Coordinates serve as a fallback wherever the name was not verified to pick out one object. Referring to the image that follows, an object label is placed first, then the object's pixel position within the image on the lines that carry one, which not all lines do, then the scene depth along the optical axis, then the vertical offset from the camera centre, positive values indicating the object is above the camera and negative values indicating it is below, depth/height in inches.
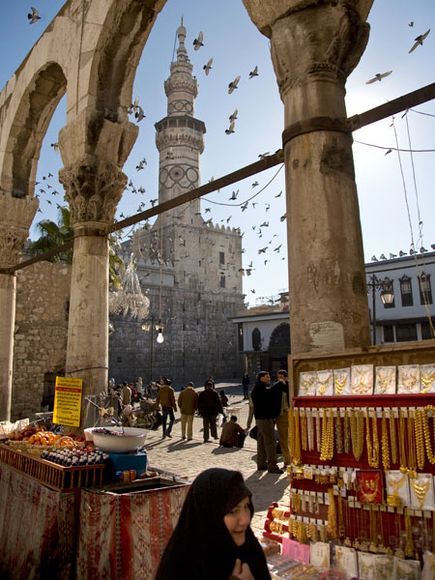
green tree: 622.5 +184.0
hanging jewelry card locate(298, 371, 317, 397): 102.6 -4.9
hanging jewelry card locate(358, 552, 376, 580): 87.3 -39.5
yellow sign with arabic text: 215.3 -15.7
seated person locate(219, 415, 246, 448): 351.6 -55.3
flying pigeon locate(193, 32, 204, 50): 455.1 +325.9
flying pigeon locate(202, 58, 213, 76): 455.2 +297.3
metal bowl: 149.3 -24.4
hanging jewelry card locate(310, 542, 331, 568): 94.5 -40.4
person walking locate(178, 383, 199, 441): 410.0 -37.4
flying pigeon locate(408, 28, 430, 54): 217.7 +154.4
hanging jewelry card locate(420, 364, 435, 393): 84.6 -3.4
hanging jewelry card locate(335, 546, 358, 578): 90.1 -39.9
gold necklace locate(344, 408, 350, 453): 93.6 -15.3
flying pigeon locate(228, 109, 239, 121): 402.0 +218.6
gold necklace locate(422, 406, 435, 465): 82.2 -13.5
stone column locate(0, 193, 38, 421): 347.3 +83.8
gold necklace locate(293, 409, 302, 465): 101.4 -17.9
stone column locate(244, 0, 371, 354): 114.2 +51.2
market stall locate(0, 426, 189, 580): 116.6 -40.6
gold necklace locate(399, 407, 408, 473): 85.1 -15.6
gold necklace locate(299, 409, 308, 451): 100.9 -14.8
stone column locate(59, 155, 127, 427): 226.8 +54.1
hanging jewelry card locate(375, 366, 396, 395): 89.4 -3.9
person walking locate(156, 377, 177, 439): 432.5 -34.6
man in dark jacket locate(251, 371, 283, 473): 265.3 -34.9
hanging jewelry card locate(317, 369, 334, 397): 99.0 -4.6
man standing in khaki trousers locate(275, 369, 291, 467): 277.6 -34.2
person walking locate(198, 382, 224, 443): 397.4 -37.6
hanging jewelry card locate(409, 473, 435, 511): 82.6 -24.1
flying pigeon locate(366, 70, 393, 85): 185.6 +117.0
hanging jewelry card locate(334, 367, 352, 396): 96.1 -4.3
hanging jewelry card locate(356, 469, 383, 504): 87.1 -24.2
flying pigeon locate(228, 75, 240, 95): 357.0 +217.5
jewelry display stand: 84.0 -19.7
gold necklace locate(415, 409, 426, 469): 83.2 -14.1
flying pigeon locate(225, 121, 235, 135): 388.9 +200.0
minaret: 1724.9 +869.4
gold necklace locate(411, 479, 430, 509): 82.9 -23.7
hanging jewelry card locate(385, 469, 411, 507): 84.4 -24.1
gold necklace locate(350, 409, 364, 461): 91.2 -14.2
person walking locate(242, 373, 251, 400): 932.6 -42.7
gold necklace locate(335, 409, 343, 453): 94.9 -15.3
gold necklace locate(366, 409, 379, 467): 88.4 -16.7
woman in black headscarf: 64.4 -24.5
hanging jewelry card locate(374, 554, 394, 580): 85.1 -38.8
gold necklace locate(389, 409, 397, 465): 86.7 -15.0
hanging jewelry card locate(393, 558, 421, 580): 82.1 -38.1
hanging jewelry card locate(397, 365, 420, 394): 86.5 -3.6
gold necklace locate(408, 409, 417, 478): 84.3 -16.4
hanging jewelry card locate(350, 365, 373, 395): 92.8 -3.7
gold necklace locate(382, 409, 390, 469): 87.2 -16.9
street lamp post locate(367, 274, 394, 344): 558.8 +79.1
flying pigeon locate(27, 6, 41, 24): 336.5 +261.2
